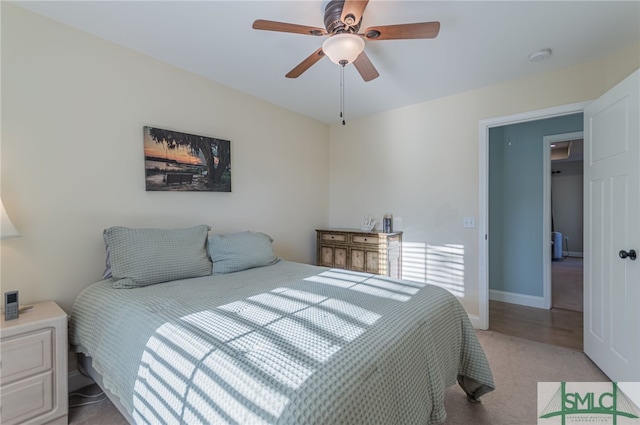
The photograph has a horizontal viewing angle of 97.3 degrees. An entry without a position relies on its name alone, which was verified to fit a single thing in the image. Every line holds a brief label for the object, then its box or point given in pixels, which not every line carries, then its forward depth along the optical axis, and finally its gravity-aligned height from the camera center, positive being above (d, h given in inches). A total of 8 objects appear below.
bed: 34.4 -21.2
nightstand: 58.2 -33.9
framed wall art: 95.0 +18.6
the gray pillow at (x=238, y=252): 94.2 -14.2
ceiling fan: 61.4 +41.0
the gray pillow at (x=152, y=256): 75.3 -12.5
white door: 73.0 -6.2
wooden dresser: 129.9 -19.6
